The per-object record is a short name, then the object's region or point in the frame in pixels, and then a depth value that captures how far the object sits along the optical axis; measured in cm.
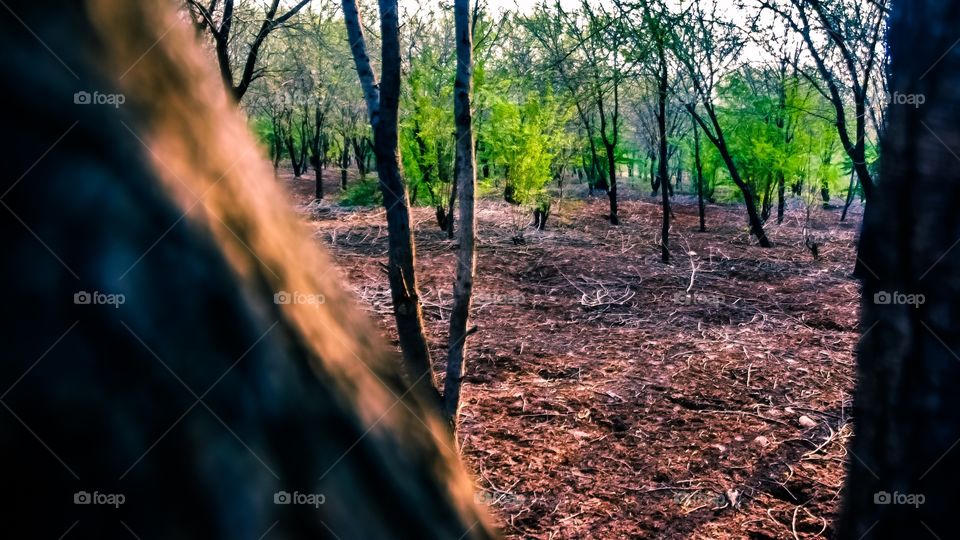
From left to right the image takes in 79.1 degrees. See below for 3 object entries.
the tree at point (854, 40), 884
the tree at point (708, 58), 1144
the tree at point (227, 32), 1043
